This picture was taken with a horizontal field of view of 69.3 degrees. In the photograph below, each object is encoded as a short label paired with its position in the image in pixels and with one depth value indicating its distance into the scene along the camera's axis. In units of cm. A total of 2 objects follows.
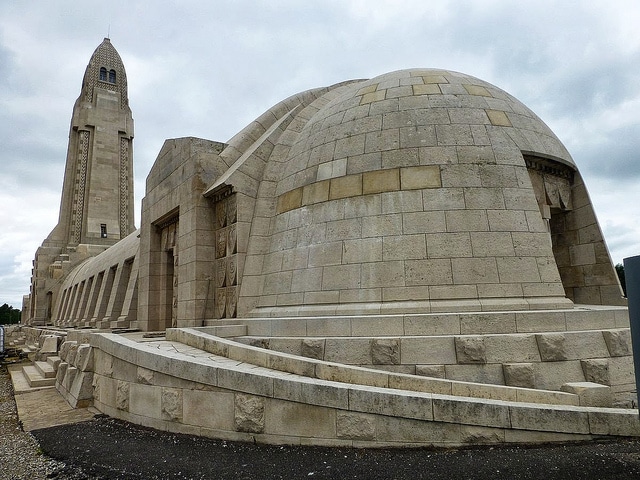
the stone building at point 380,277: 634
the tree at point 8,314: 10247
